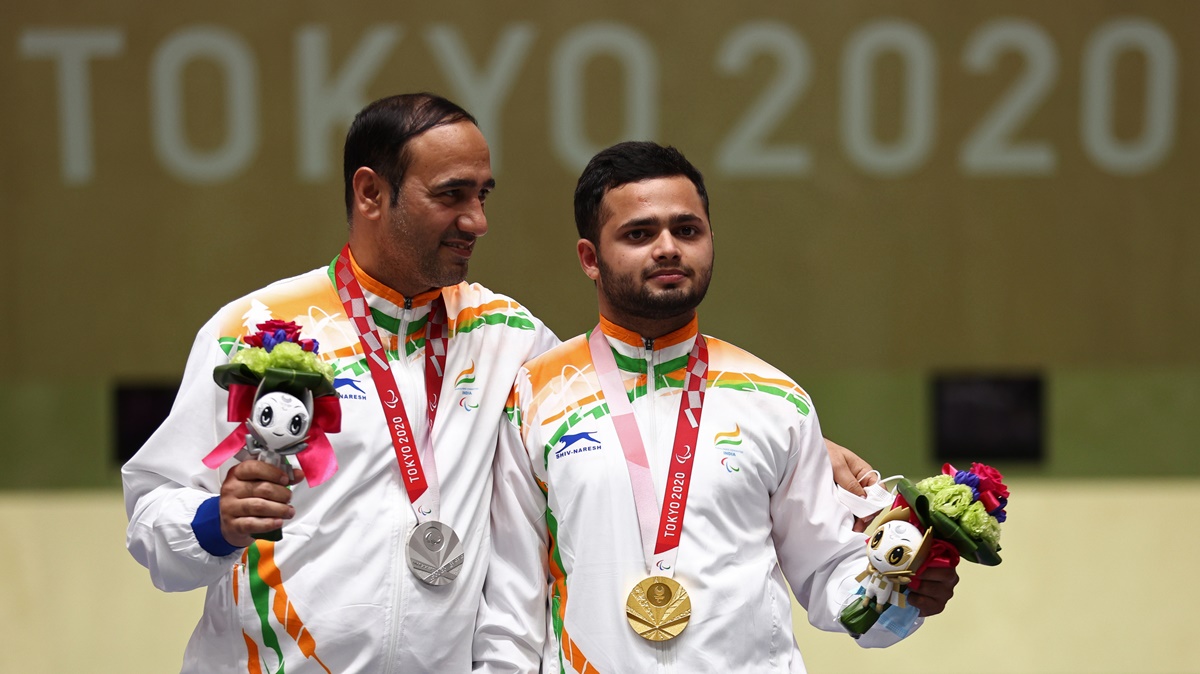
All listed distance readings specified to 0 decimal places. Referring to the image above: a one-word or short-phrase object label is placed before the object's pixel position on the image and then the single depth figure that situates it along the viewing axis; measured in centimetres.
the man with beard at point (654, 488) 512
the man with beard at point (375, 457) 516
